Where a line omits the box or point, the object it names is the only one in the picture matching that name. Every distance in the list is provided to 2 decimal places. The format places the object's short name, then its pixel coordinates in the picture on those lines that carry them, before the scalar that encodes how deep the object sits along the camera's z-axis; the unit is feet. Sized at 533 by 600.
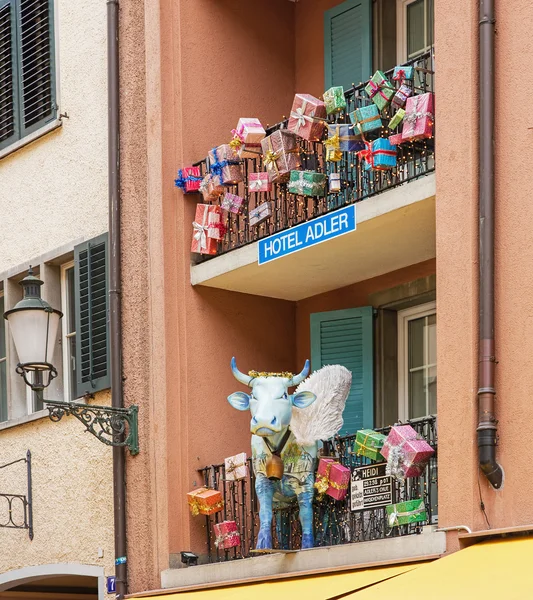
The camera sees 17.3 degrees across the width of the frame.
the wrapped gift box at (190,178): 49.62
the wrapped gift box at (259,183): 47.26
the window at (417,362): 48.24
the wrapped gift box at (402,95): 42.88
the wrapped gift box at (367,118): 43.80
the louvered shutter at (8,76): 59.43
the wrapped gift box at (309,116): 45.52
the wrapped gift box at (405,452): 40.98
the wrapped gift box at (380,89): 43.39
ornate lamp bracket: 48.26
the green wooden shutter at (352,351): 48.52
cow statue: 43.91
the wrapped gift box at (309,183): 45.68
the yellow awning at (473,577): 34.04
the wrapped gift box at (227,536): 46.93
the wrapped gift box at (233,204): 48.52
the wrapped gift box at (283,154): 46.37
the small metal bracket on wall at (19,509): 54.19
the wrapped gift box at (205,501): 47.75
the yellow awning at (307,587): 39.45
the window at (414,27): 49.88
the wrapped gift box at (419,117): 41.96
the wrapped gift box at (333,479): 43.57
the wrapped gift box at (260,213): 47.55
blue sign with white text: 44.60
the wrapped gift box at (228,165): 48.26
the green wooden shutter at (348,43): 50.78
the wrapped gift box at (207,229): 48.98
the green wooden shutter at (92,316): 52.31
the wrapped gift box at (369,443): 42.47
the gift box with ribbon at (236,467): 47.03
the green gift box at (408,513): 40.75
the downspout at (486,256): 38.42
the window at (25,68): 57.67
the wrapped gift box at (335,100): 44.98
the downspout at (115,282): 49.75
